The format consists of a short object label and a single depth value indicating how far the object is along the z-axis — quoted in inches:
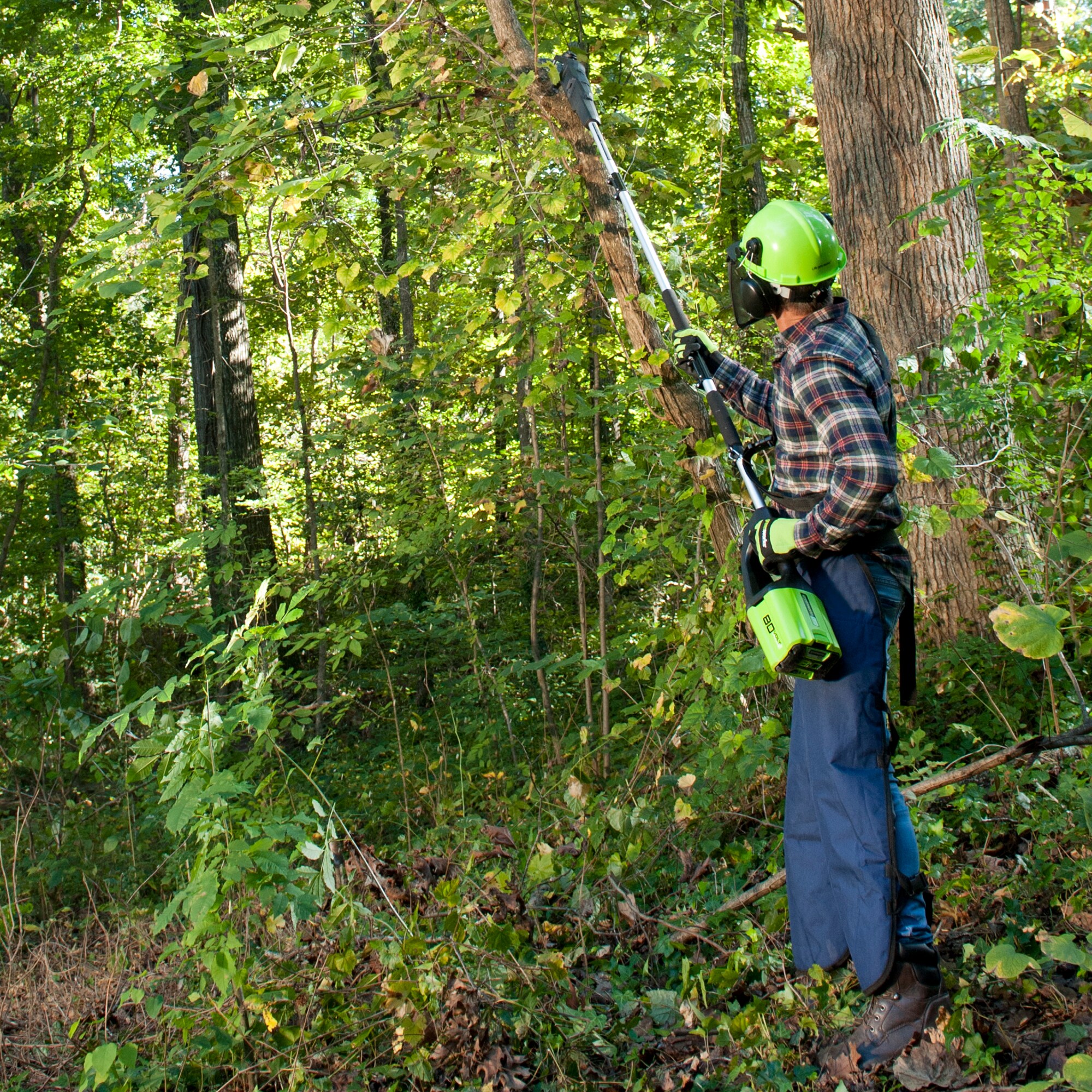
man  108.4
